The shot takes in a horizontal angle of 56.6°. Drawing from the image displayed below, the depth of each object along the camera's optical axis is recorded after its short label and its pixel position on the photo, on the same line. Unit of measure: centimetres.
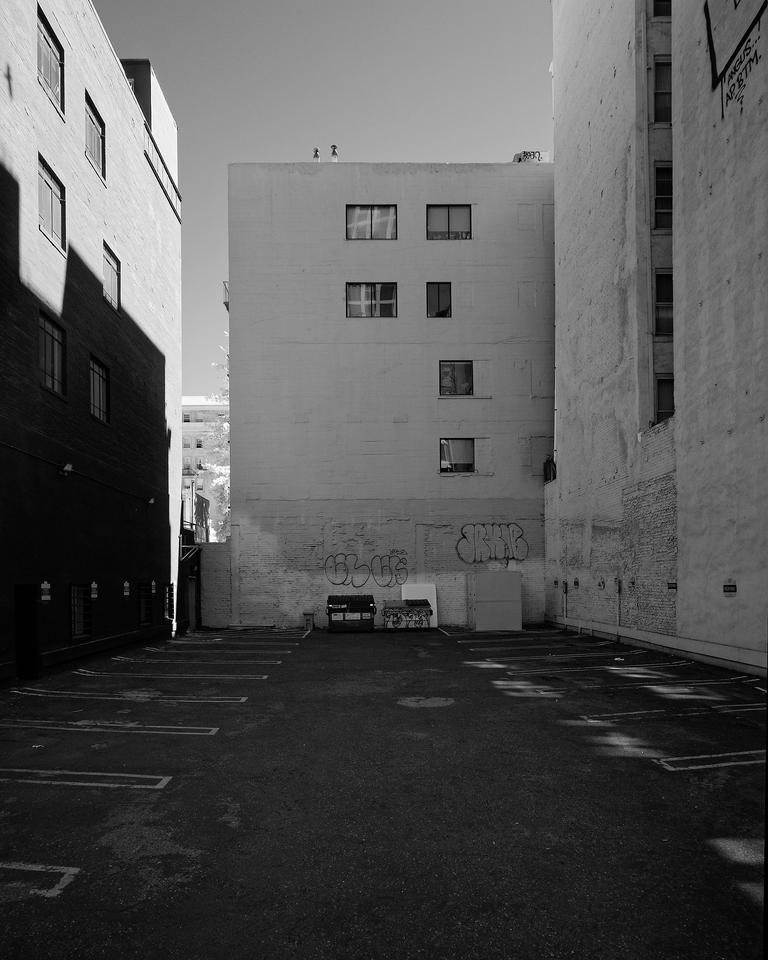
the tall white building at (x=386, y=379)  2820
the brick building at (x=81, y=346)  1543
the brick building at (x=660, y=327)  1470
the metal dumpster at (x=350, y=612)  2658
